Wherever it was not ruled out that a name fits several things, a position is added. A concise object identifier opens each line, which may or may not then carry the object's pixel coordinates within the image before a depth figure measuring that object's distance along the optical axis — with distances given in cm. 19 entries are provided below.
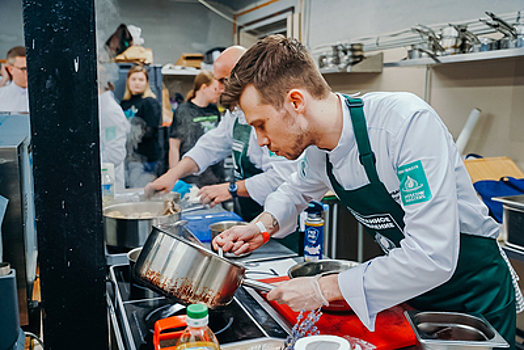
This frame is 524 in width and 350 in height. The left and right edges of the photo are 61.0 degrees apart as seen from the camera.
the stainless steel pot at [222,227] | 158
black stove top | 100
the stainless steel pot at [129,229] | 151
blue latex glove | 263
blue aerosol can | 149
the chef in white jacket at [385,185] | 96
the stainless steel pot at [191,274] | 95
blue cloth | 235
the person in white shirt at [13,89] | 430
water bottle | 192
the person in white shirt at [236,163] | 224
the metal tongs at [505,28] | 232
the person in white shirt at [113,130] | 311
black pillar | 75
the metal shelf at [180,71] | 423
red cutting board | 99
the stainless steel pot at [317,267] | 124
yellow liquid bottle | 71
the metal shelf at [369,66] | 365
